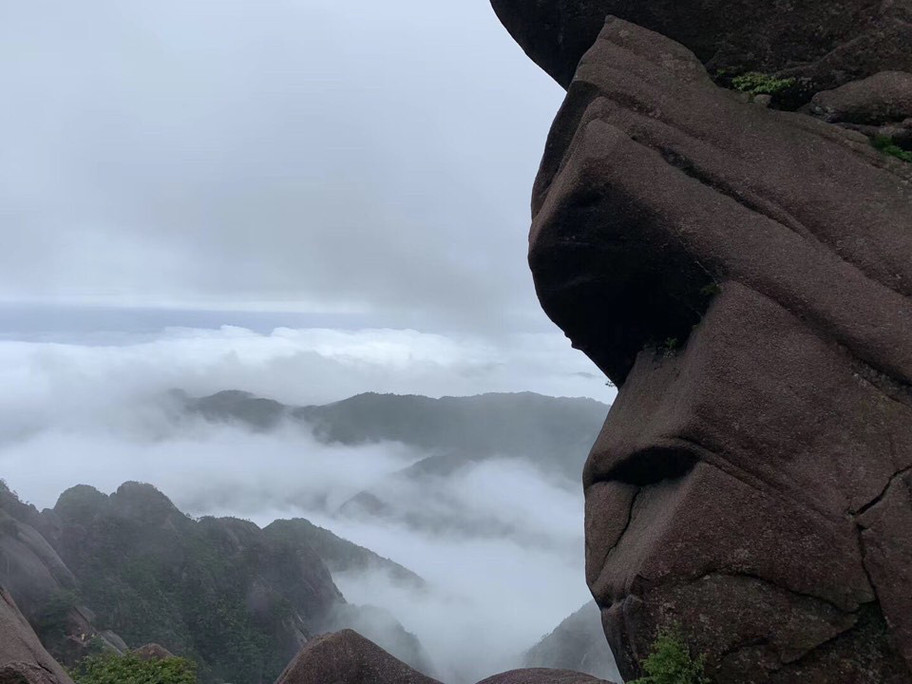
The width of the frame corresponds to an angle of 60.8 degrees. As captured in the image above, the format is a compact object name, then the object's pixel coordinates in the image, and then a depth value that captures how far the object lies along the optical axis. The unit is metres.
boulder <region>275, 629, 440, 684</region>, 13.91
